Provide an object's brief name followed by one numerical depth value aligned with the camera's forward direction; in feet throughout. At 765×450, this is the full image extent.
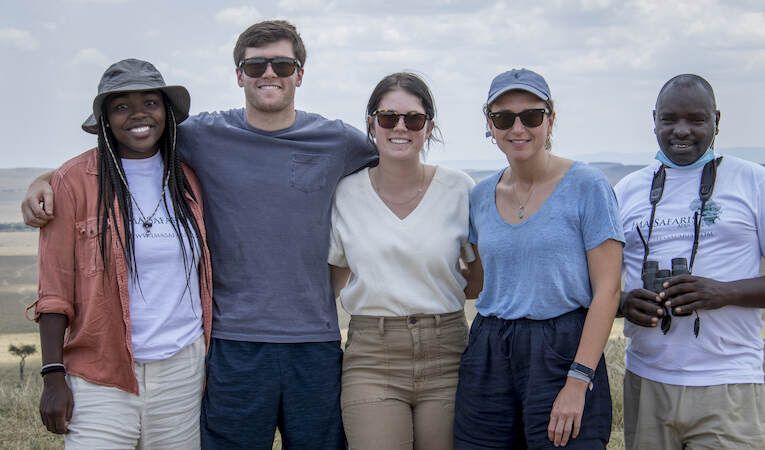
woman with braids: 11.48
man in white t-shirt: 11.24
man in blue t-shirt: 12.62
